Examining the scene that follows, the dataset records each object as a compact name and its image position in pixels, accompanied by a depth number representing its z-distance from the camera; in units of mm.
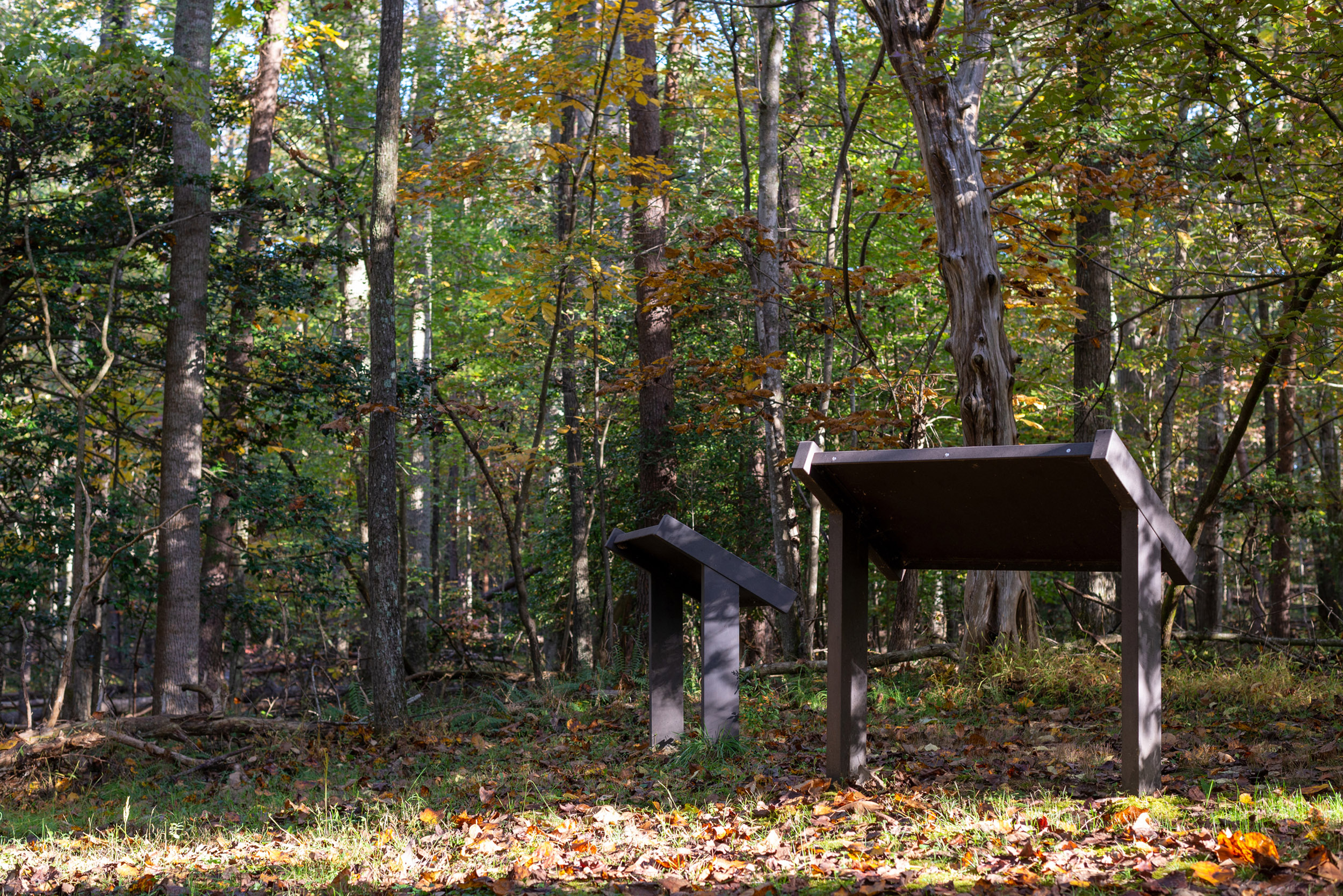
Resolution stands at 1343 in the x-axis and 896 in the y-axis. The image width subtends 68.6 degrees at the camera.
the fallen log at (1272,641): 8812
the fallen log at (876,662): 9375
